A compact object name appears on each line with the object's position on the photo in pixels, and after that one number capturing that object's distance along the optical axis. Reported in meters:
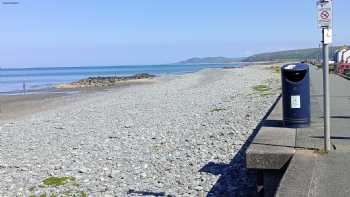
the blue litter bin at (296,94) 9.10
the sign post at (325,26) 7.12
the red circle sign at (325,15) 7.12
